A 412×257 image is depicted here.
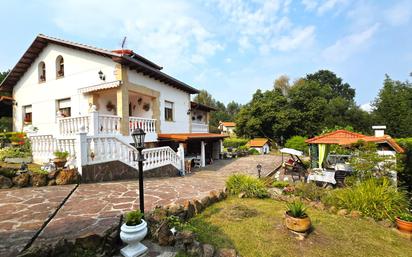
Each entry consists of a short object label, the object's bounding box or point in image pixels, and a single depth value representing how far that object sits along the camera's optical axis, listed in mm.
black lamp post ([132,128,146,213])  4414
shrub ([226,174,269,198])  7793
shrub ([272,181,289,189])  8671
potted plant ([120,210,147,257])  3404
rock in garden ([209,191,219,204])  6910
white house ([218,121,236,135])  56159
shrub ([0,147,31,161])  9570
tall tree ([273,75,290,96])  43259
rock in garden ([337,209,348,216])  6315
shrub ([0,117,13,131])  21678
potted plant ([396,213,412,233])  5402
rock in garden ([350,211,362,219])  6170
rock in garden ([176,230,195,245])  3950
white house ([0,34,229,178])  8883
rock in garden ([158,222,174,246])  3973
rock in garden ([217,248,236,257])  3896
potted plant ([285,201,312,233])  4844
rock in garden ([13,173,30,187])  6914
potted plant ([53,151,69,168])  7914
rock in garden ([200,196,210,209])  6423
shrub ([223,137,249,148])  32500
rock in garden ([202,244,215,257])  3825
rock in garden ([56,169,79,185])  7279
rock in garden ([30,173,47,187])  7055
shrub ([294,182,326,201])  7341
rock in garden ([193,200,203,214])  6005
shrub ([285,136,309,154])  25984
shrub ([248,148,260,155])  26412
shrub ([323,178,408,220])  6129
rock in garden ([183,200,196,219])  5459
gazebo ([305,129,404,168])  8984
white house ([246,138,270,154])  27469
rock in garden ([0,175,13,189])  6762
